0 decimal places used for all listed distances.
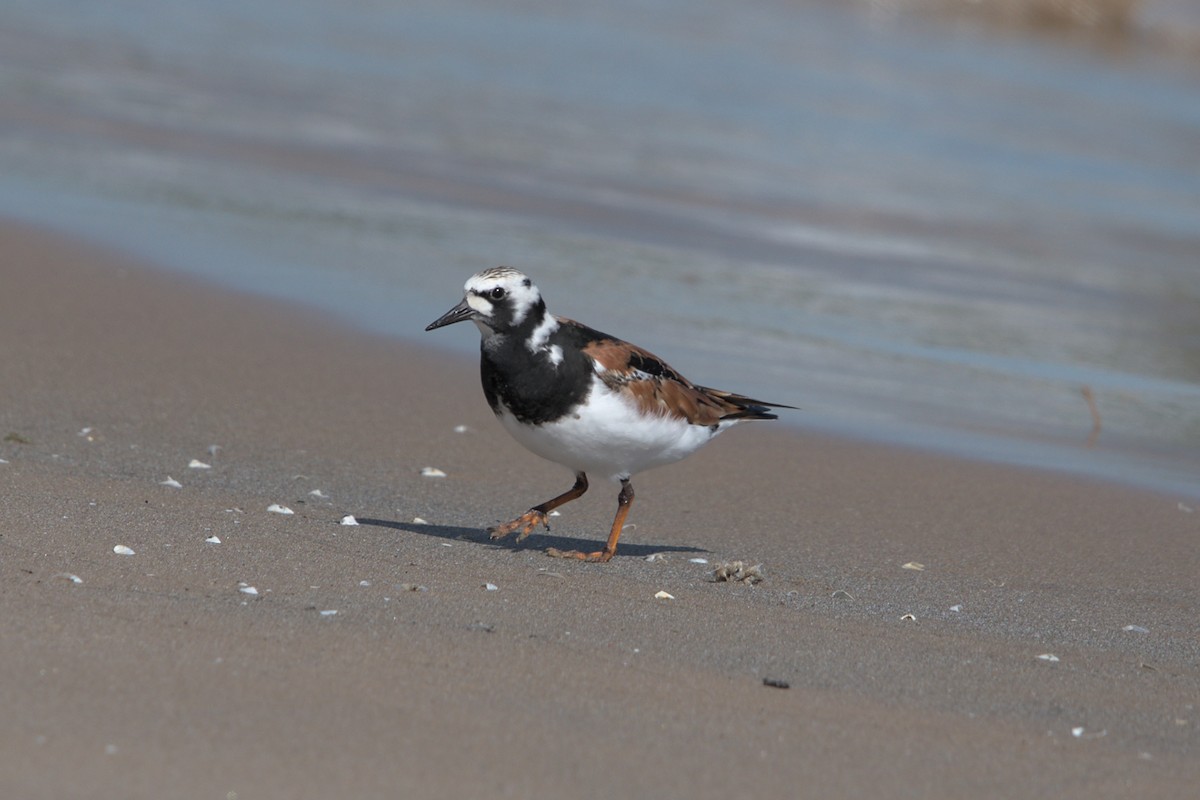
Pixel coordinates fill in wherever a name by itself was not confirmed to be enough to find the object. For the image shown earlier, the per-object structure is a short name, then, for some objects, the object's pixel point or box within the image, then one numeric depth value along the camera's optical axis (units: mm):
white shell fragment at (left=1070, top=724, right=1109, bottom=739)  7789
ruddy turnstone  10547
